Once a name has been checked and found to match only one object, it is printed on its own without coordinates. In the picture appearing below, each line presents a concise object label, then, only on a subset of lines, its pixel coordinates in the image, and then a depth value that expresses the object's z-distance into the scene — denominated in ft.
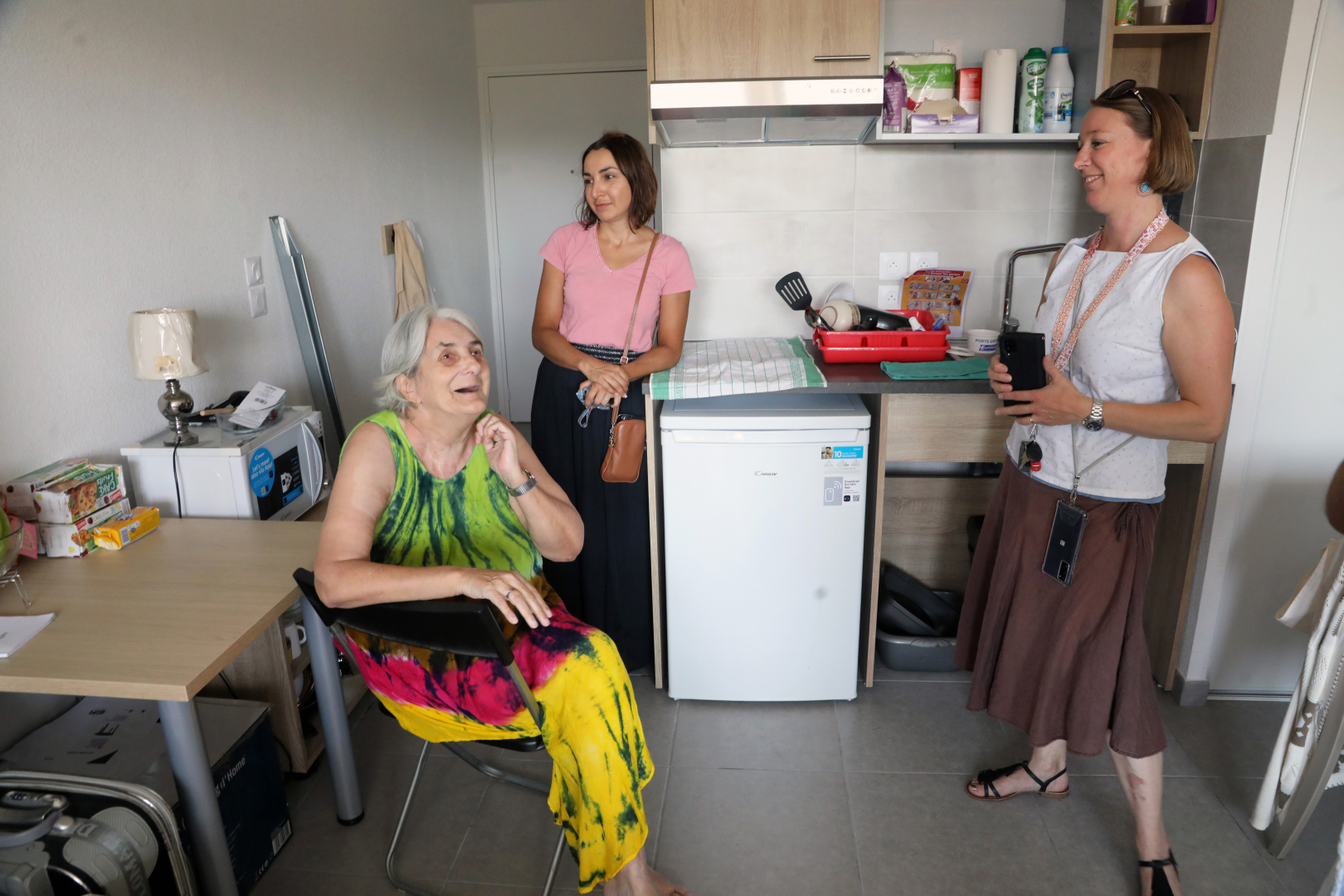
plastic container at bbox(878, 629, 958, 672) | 8.29
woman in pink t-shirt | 7.47
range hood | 7.21
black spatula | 8.67
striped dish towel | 7.19
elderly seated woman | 4.88
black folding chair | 4.21
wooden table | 4.31
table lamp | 6.04
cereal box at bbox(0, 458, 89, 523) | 5.45
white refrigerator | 7.14
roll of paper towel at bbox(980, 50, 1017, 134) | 7.98
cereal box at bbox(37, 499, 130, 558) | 5.56
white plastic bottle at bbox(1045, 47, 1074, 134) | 7.89
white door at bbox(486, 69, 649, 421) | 14.80
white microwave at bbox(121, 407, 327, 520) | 6.34
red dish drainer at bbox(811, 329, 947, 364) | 7.80
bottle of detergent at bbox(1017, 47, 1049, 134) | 7.94
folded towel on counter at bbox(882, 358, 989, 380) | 7.14
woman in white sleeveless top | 4.90
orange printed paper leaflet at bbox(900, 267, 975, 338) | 8.96
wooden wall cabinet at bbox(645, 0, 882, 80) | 7.25
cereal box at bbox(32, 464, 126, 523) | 5.47
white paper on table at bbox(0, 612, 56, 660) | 4.51
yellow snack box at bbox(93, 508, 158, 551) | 5.74
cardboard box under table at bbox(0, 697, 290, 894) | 5.47
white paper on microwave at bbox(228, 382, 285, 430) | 6.69
